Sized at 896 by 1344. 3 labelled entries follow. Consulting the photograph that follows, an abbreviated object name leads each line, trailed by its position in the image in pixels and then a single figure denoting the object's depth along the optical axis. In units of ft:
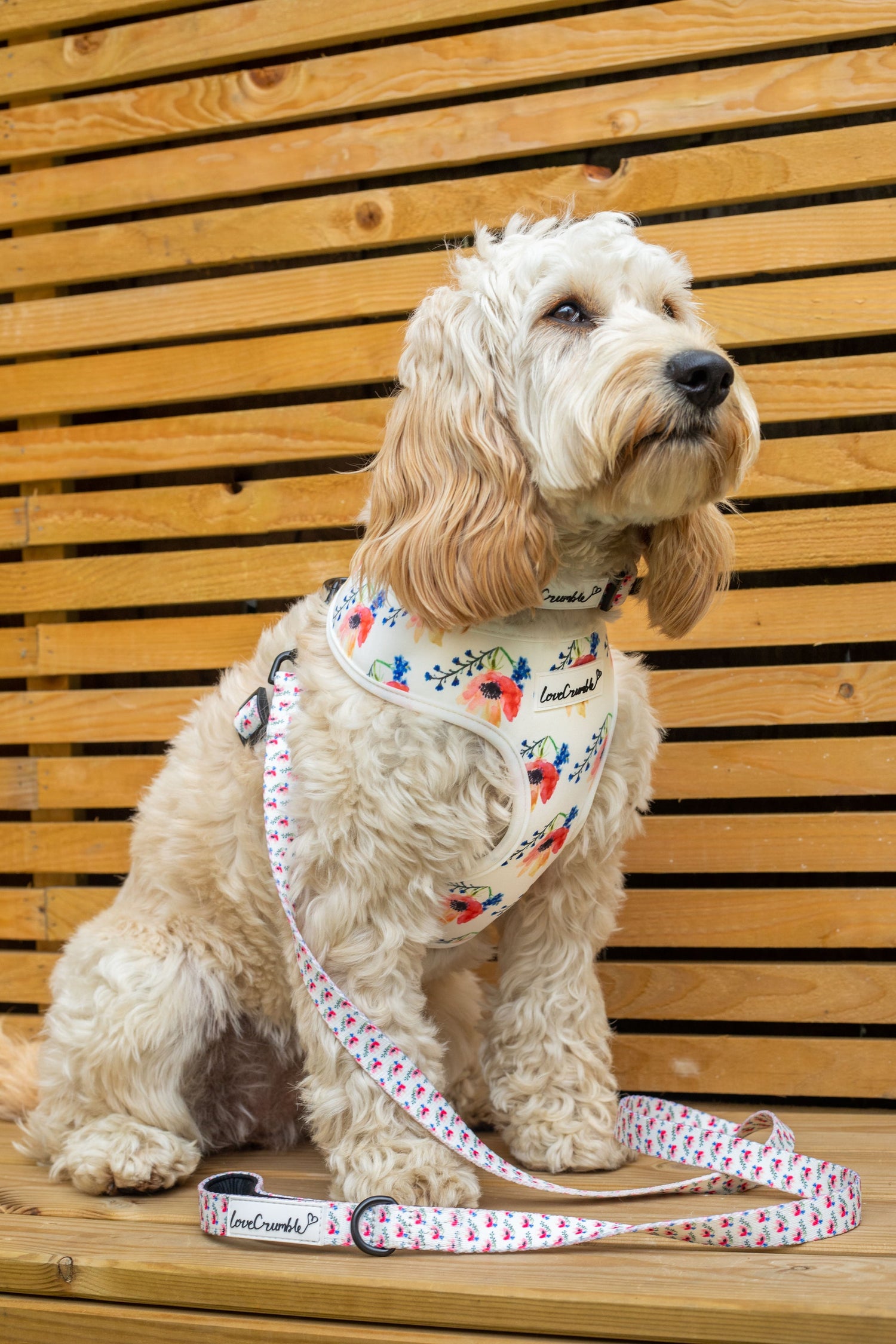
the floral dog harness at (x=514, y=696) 3.79
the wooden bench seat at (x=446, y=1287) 3.42
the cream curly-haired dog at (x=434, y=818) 3.66
